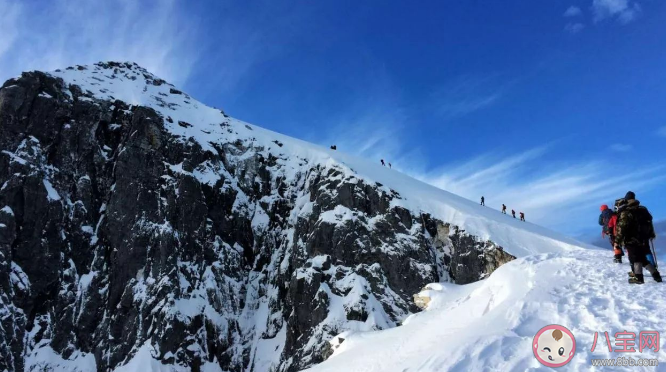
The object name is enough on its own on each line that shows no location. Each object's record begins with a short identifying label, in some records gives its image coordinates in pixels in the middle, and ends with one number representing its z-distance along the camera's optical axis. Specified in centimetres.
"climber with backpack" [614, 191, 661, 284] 1048
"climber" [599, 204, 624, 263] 1575
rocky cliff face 5256
